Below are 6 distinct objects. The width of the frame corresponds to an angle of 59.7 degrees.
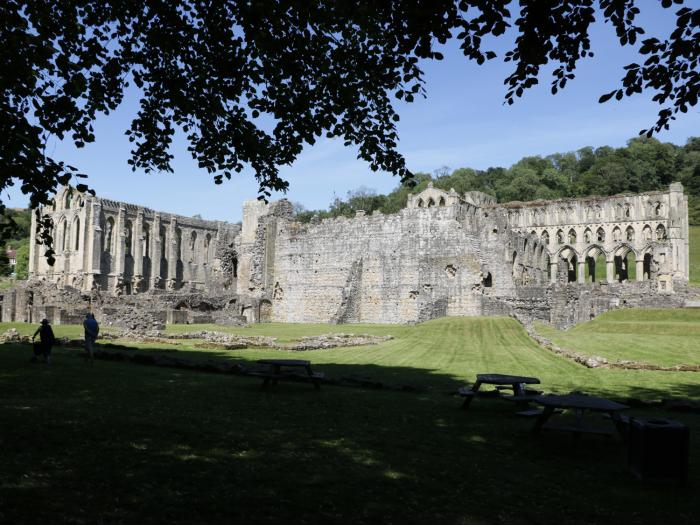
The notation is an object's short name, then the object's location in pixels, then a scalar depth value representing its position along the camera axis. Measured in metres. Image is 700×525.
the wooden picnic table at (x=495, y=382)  9.74
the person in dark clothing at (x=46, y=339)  14.07
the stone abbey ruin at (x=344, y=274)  35.38
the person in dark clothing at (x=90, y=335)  14.99
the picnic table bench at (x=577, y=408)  7.35
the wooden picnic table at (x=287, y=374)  11.41
